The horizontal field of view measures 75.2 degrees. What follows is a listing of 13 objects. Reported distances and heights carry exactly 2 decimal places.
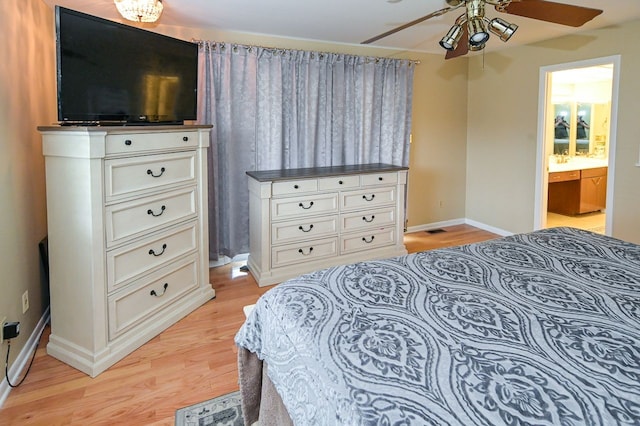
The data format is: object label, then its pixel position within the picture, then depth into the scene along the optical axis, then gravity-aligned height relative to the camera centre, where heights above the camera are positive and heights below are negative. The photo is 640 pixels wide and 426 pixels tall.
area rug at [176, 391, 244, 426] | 1.90 -1.17
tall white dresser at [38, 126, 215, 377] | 2.22 -0.41
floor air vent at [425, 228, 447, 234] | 5.25 -0.82
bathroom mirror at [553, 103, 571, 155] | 6.44 +0.61
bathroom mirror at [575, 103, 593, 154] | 6.41 +0.62
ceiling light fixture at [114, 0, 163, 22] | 2.74 +1.03
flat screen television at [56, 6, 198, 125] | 2.16 +0.54
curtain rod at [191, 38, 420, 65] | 3.66 +1.09
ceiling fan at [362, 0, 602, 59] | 2.12 +0.82
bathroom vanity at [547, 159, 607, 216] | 5.79 -0.28
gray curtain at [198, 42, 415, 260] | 3.80 +0.51
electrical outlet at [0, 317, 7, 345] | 2.03 -0.82
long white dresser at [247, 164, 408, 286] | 3.55 -0.48
